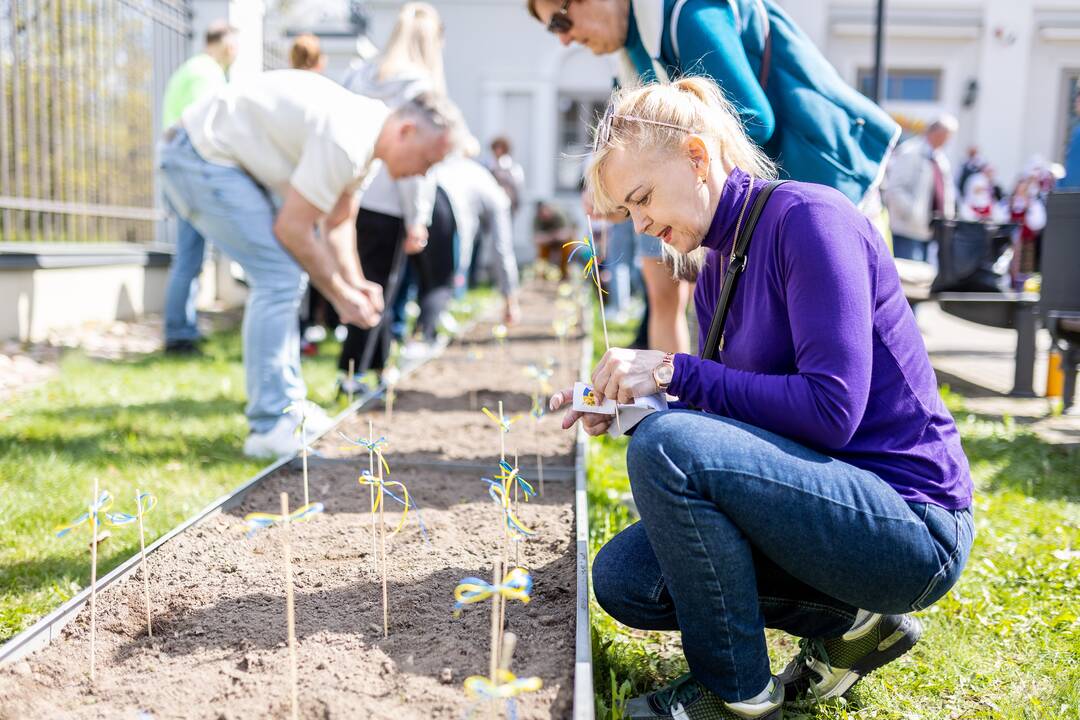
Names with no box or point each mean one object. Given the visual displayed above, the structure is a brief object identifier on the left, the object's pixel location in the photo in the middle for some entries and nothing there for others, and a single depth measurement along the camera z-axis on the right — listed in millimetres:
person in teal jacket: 2643
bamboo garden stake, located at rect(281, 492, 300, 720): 1547
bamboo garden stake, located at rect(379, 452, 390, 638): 1977
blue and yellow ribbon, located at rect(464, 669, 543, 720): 1313
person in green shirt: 6016
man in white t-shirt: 3471
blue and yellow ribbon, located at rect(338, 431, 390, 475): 2238
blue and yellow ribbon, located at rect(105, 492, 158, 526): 1958
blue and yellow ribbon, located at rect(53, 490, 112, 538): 1852
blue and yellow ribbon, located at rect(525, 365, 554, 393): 3426
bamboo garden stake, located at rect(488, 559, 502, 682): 1425
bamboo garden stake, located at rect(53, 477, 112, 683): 1804
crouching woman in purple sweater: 1680
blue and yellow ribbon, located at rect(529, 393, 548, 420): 3037
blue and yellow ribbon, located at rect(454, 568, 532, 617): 1517
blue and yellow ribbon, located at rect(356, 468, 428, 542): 2149
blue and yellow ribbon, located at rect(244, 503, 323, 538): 1738
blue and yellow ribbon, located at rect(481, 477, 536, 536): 1959
